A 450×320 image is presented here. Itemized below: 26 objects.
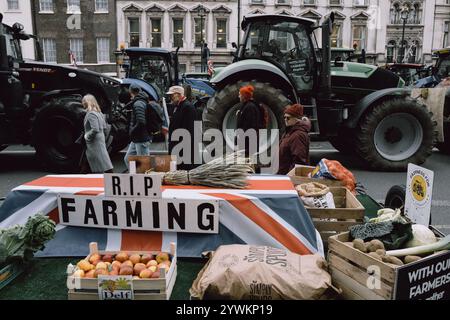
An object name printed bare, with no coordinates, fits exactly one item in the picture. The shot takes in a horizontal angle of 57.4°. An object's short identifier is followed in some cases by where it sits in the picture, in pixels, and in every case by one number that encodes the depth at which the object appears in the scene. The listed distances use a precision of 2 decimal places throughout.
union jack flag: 3.21
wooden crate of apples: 2.53
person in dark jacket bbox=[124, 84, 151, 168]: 6.65
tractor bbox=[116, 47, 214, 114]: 13.72
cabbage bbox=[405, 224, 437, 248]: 2.77
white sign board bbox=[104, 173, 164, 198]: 3.20
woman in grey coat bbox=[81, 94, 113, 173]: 5.79
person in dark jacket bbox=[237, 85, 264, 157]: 6.29
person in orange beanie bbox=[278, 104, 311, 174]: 4.73
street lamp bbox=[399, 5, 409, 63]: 33.74
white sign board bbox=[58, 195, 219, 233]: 3.21
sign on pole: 3.21
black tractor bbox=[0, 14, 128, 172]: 7.71
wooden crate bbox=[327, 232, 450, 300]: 2.26
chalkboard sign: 2.26
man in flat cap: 6.26
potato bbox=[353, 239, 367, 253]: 2.57
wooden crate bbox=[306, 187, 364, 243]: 3.37
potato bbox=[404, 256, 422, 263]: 2.45
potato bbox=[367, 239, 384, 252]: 2.58
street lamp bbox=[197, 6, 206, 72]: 30.42
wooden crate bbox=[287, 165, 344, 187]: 4.11
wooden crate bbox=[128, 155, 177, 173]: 4.27
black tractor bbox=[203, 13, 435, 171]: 7.67
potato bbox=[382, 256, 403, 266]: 2.41
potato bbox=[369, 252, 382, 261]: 2.43
